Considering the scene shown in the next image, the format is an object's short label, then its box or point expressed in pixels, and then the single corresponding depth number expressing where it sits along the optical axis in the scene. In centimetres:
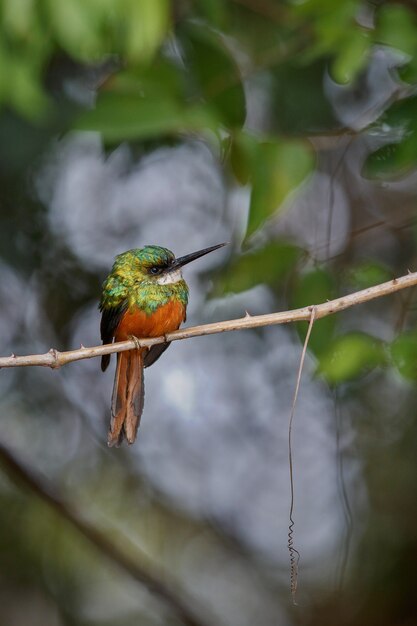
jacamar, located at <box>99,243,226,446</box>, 495
